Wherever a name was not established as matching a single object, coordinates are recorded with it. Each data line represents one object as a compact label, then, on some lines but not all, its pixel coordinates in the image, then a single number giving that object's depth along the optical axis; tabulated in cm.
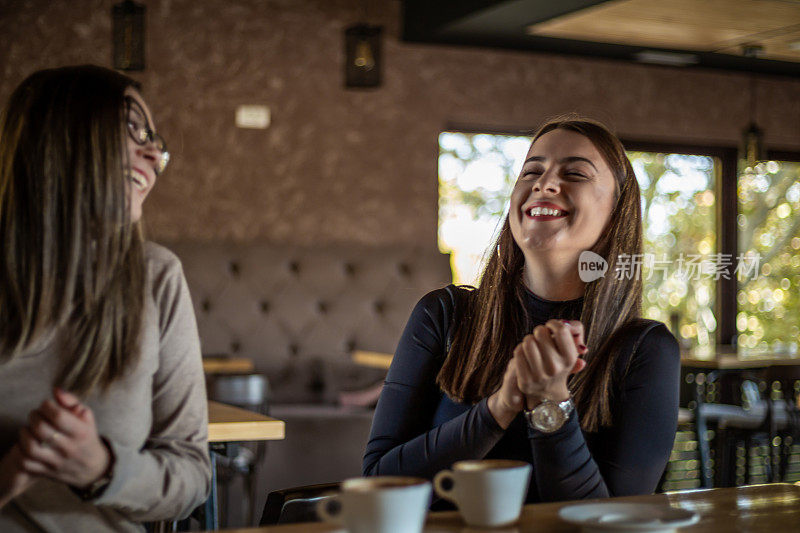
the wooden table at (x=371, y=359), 451
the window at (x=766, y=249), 644
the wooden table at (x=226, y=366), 425
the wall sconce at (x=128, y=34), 427
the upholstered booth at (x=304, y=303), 497
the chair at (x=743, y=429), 451
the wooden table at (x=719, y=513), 101
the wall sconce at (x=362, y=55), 479
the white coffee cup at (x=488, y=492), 97
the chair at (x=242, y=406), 292
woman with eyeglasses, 114
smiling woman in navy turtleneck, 135
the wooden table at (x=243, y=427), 208
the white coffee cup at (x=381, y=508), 85
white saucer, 94
